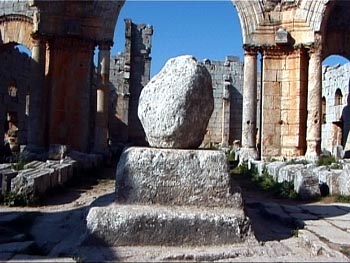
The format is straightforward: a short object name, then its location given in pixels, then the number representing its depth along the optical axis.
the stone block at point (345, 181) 8.65
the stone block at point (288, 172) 9.91
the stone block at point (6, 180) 7.64
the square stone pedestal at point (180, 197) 4.50
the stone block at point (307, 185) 8.90
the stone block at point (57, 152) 13.21
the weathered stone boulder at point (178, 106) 4.97
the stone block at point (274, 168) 11.15
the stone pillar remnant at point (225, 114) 26.20
